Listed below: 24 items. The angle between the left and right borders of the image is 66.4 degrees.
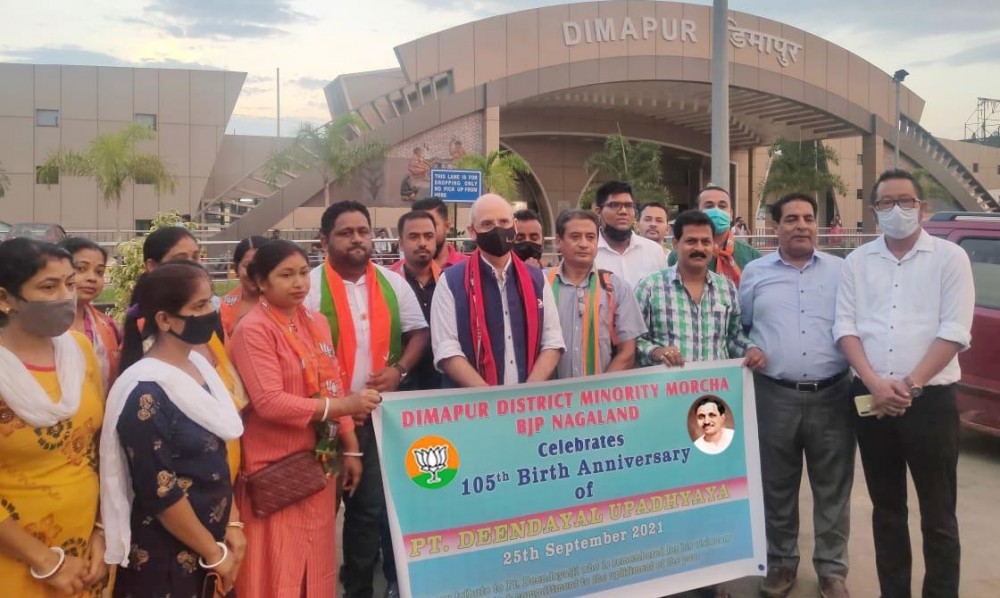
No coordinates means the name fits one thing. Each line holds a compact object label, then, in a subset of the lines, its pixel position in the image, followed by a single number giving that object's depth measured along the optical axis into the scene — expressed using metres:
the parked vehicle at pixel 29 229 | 17.72
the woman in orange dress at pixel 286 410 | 2.96
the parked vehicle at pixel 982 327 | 6.10
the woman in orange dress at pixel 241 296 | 3.78
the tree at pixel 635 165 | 33.19
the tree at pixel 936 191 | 35.16
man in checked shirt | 3.96
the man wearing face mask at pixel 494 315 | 3.57
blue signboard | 16.34
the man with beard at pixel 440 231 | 5.09
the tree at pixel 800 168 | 34.89
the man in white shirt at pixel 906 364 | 3.52
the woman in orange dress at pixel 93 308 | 3.22
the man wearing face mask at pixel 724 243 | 4.92
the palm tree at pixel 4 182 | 29.19
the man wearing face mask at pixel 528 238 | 4.55
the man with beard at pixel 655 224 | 5.84
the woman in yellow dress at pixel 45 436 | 2.24
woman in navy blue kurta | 2.38
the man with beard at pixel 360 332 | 3.65
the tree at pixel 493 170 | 24.28
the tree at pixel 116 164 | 26.69
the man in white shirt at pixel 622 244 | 4.99
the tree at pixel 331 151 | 23.73
